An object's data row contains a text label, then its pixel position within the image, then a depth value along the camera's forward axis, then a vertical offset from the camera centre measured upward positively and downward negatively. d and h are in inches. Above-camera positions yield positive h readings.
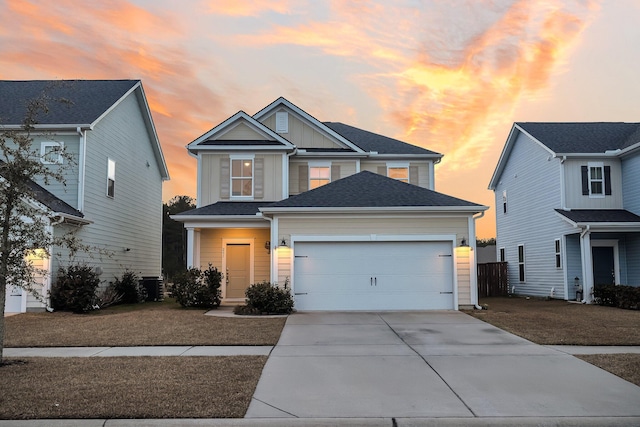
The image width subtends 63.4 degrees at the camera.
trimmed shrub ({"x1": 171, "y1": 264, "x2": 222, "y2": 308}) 676.7 -32.1
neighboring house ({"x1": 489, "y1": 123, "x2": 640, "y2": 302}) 792.9 +92.3
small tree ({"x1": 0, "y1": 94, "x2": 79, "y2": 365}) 323.3 +26.8
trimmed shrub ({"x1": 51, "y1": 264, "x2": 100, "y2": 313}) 622.2 -31.3
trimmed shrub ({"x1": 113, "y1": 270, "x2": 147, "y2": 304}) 791.7 -37.1
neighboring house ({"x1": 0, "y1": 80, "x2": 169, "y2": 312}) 684.1 +143.5
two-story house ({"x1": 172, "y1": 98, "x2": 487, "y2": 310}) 628.7 +40.6
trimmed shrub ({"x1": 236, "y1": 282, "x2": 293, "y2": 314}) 595.2 -42.4
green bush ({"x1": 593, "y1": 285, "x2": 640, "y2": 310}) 671.8 -45.5
